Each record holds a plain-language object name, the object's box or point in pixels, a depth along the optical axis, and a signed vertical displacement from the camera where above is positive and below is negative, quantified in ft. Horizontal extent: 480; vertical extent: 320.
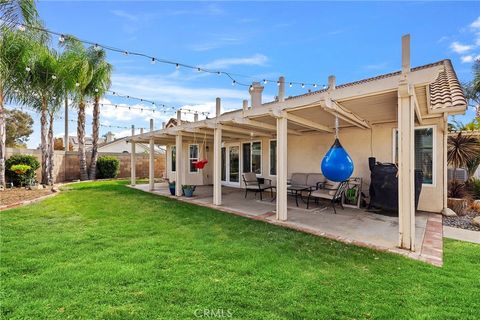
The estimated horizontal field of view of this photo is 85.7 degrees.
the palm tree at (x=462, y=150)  25.22 +1.22
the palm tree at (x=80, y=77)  39.12 +13.67
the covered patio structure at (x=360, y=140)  13.14 +2.04
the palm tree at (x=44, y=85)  35.58 +11.21
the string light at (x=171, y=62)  24.43 +10.90
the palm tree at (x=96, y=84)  48.03 +14.74
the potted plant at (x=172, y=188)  32.27 -3.17
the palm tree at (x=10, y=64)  30.37 +12.06
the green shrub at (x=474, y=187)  25.40 -2.47
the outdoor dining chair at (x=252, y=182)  28.80 -2.32
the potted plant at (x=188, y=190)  30.68 -3.27
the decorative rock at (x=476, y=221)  17.89 -4.16
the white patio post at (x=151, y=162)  37.04 +0.08
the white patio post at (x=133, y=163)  41.73 -0.15
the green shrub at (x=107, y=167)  53.83 -0.91
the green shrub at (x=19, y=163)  37.37 -0.66
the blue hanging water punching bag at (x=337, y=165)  15.39 -0.16
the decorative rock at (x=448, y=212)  21.08 -4.13
